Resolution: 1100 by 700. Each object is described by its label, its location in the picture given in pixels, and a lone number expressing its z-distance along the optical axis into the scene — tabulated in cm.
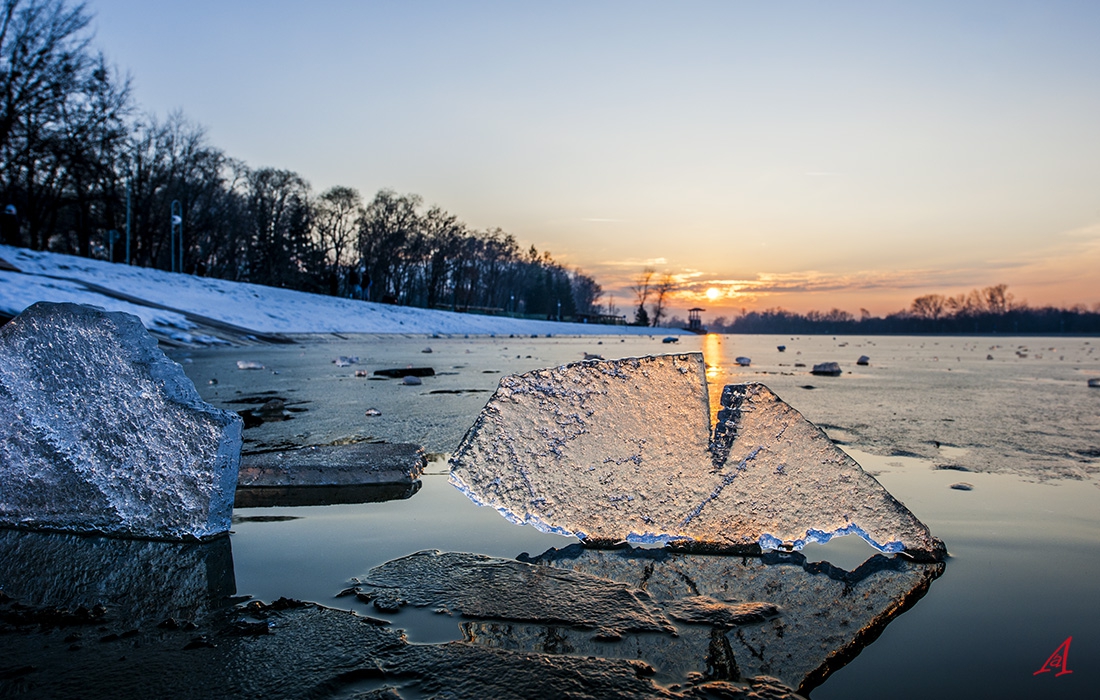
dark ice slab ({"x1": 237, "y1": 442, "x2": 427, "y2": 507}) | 218
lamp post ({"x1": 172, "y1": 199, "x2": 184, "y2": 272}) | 2681
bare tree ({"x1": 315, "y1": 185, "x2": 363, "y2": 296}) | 5462
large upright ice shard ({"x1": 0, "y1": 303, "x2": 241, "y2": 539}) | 178
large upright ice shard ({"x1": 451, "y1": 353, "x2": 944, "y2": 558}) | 169
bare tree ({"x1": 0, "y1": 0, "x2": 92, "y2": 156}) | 1975
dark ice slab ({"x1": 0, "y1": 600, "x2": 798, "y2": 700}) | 100
